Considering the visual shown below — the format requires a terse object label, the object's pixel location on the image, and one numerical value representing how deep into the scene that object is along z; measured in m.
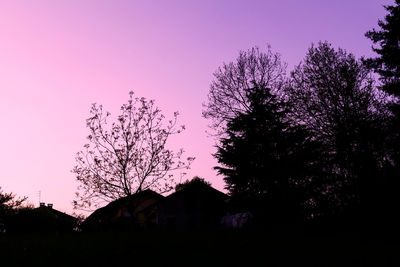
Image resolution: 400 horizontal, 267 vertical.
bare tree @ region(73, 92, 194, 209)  25.12
